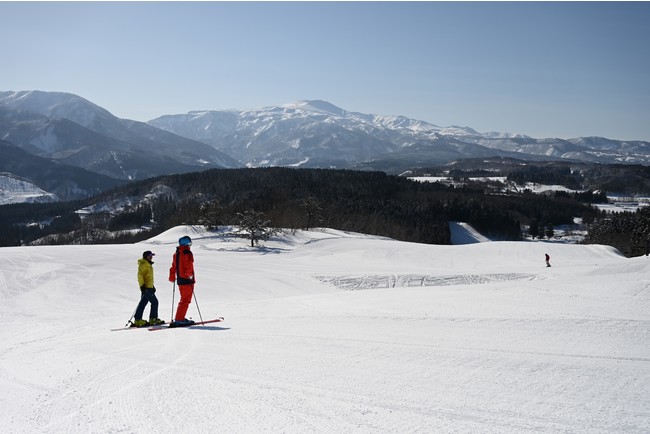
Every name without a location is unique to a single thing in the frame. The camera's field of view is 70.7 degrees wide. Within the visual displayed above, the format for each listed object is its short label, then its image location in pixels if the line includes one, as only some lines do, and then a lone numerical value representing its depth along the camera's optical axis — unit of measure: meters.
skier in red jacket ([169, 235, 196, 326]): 11.34
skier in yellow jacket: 11.79
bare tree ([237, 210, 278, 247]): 50.19
